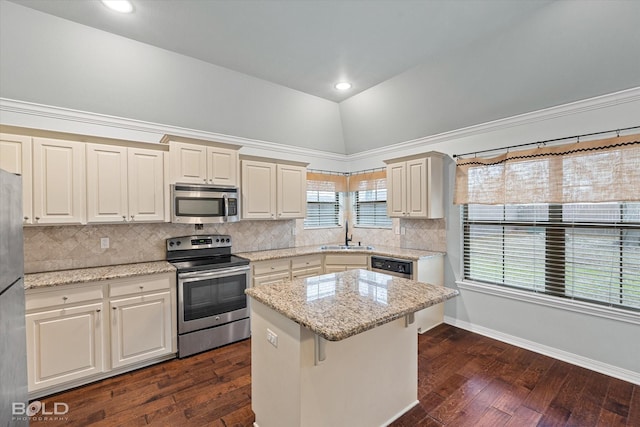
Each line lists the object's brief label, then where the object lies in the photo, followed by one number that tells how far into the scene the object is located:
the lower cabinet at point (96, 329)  2.43
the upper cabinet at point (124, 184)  2.88
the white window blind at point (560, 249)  2.73
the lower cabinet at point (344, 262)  4.31
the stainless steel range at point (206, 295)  3.11
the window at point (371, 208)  5.01
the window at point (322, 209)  5.14
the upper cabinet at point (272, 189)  3.98
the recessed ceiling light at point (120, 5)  2.24
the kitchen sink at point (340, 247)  4.45
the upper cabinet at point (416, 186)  3.90
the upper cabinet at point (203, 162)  3.29
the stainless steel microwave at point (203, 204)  3.29
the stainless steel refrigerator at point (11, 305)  0.86
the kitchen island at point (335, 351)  1.68
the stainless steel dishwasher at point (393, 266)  3.77
